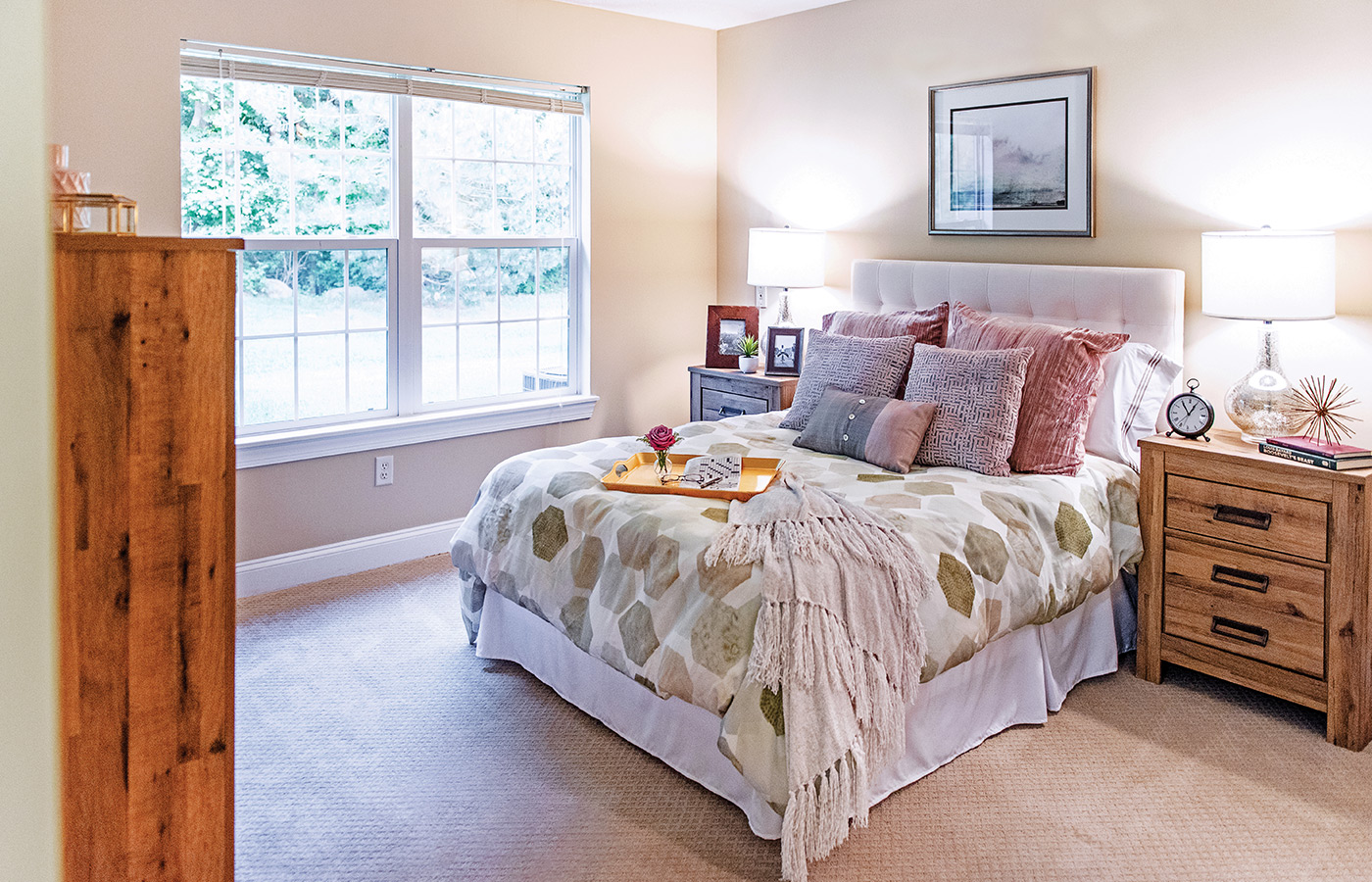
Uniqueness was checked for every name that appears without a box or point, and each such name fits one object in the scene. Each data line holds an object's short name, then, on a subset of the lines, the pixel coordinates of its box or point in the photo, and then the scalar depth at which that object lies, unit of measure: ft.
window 12.77
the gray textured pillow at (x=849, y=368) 11.83
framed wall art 12.49
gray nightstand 14.90
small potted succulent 15.69
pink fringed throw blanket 7.27
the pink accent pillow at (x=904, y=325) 12.55
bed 7.98
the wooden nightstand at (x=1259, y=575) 8.98
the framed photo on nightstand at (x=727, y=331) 16.15
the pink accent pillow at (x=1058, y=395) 10.61
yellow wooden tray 9.68
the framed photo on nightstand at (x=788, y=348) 15.42
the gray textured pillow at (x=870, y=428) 10.71
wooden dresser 4.33
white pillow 11.16
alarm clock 10.21
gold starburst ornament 10.16
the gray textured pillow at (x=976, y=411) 10.57
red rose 10.28
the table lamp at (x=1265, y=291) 9.58
